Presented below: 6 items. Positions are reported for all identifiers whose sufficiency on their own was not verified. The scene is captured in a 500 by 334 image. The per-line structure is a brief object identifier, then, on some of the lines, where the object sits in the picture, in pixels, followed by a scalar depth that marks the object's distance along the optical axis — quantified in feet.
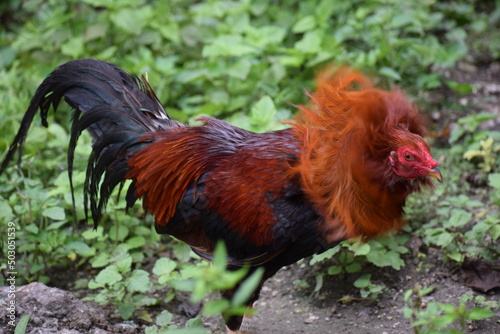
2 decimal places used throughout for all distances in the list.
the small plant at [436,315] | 15.67
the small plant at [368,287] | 25.31
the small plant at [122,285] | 24.94
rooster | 19.61
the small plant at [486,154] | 31.14
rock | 21.94
